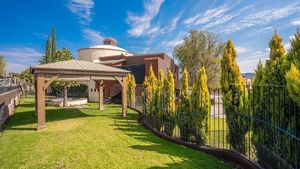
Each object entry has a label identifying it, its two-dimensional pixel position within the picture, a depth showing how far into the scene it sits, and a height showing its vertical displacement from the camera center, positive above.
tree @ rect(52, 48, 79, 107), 16.80 +0.16
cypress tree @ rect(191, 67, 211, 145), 6.30 -0.98
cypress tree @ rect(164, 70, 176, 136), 7.78 -0.99
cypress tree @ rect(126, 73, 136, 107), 16.99 -0.85
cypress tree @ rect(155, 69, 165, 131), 8.45 -0.97
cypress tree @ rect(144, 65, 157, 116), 9.42 -0.84
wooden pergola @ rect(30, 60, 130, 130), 8.41 +0.56
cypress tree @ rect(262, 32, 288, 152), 3.73 -0.01
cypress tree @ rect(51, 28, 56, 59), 35.33 +8.50
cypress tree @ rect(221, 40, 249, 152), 5.27 -0.49
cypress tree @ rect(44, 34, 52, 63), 34.25 +7.10
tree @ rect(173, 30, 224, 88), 29.56 +5.58
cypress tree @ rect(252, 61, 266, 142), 4.30 -0.57
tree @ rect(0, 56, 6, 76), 46.53 +5.27
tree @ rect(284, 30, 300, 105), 2.70 +0.02
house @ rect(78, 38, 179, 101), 22.45 +3.03
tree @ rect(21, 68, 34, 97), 27.20 +0.73
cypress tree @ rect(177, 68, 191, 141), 6.86 -1.12
